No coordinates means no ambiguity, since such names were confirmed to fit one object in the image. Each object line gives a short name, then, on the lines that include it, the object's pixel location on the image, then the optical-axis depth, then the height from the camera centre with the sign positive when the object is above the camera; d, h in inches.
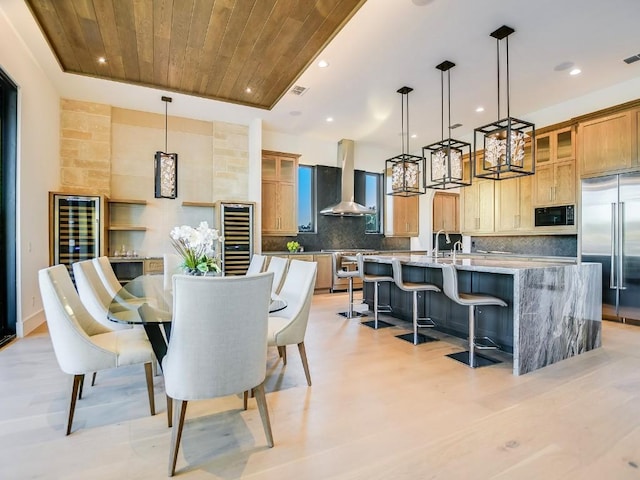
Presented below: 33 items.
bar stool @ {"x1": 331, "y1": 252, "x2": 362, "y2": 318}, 187.3 -17.7
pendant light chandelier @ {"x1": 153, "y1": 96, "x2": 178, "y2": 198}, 168.7 +34.3
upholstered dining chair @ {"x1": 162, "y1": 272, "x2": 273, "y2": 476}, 59.9 -17.7
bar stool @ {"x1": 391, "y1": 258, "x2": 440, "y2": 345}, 142.6 -19.2
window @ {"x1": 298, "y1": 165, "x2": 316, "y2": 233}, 289.3 +38.2
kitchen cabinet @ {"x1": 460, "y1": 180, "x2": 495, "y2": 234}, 257.0 +28.6
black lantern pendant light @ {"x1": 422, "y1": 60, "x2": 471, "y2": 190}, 153.8 +37.5
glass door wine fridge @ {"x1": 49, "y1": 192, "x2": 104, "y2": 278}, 187.5 +8.5
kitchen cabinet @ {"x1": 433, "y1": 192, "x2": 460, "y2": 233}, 322.0 +30.7
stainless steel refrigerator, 169.5 +3.5
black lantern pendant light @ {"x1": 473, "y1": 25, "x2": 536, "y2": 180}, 128.6 +38.2
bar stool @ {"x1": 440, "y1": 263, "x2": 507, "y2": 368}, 117.5 -20.0
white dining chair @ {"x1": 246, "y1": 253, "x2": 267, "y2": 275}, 148.0 -9.8
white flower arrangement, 108.4 -1.5
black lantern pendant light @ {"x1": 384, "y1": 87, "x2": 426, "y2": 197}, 177.9 +36.2
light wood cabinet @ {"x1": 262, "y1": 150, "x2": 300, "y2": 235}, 259.9 +39.2
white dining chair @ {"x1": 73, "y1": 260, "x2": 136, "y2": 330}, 103.0 -16.4
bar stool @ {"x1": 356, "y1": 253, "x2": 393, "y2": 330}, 168.1 -18.6
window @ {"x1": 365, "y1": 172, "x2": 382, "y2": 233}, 320.2 +42.7
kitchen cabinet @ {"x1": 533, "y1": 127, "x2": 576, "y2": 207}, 206.1 +47.8
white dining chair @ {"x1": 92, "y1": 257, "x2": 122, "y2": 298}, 121.2 -12.4
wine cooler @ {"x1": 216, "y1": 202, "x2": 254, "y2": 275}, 228.4 +5.9
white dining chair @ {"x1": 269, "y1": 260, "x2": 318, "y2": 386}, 95.7 -21.1
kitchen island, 111.2 -24.9
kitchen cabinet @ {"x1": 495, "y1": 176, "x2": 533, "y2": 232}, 230.8 +27.2
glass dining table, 72.7 -16.1
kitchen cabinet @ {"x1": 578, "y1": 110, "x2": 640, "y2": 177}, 171.5 +53.7
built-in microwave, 208.2 +17.8
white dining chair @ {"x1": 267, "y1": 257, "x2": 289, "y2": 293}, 127.9 -10.3
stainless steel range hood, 289.4 +58.9
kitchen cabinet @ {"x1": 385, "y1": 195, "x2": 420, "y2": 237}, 313.4 +24.5
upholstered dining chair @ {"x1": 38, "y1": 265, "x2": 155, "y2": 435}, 72.1 -24.9
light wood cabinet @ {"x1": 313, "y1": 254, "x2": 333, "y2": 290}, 270.7 -23.5
